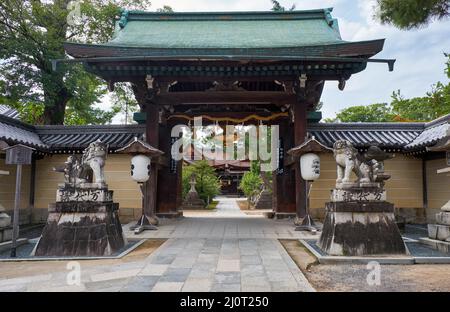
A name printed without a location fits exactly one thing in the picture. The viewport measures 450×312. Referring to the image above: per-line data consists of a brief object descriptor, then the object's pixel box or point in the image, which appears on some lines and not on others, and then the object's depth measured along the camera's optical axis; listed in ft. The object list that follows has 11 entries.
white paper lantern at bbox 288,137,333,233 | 29.68
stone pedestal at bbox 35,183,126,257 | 20.27
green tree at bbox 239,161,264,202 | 90.70
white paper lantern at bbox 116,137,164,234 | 30.50
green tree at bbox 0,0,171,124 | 50.42
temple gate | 30.91
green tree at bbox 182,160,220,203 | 83.86
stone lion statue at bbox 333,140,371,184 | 21.65
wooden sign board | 21.13
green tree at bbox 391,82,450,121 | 109.09
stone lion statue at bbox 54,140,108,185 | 22.04
